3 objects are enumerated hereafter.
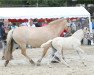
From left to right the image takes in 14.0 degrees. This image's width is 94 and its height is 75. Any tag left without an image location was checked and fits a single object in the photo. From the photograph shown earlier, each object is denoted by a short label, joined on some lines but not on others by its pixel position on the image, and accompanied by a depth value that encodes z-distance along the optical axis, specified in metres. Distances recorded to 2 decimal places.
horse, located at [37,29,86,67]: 12.47
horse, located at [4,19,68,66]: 13.13
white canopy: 22.30
